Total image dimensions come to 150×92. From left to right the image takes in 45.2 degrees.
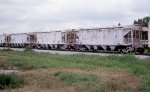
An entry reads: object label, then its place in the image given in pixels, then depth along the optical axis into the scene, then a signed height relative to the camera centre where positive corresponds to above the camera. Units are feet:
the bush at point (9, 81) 23.73 -4.86
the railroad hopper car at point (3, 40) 129.78 +4.38
